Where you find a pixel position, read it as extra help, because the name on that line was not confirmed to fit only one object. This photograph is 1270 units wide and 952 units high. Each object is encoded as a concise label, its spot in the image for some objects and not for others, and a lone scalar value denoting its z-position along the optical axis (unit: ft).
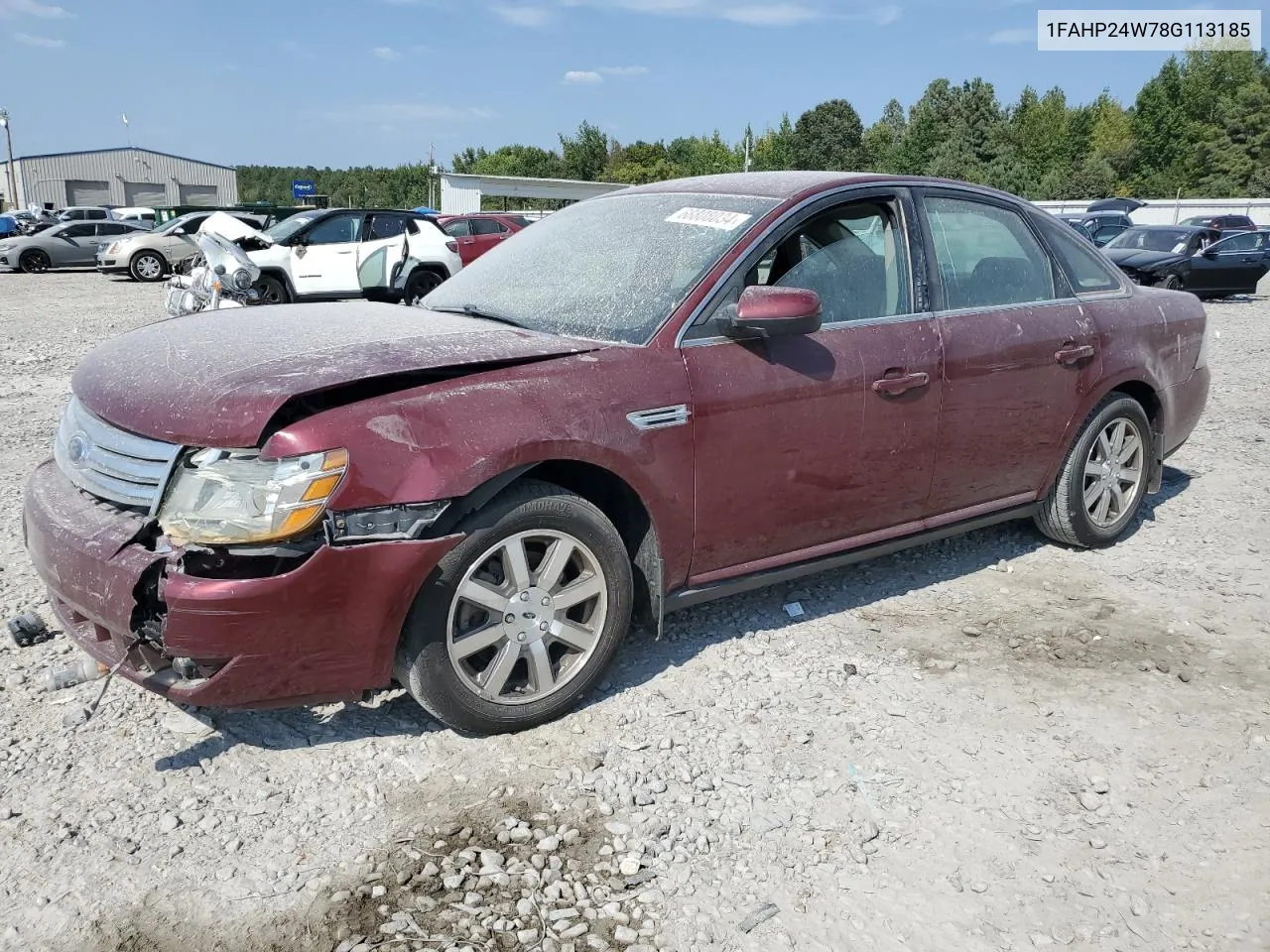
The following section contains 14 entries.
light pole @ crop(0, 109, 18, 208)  222.69
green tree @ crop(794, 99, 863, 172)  310.24
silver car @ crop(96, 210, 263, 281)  74.38
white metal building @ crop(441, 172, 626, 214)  164.86
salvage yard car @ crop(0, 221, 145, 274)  86.33
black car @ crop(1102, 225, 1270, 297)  60.39
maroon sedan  8.96
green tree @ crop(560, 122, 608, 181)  283.59
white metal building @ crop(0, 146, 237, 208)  230.89
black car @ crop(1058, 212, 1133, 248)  76.13
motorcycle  26.89
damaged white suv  49.93
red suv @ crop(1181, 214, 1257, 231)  92.12
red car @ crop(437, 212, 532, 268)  65.10
